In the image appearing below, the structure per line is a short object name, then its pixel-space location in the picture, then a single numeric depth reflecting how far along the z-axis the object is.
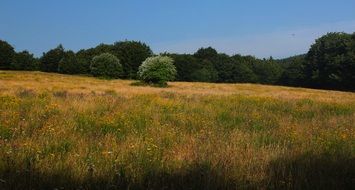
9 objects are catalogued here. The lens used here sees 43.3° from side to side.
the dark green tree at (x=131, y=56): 111.44
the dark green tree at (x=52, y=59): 122.06
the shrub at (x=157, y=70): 62.97
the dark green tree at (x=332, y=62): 88.38
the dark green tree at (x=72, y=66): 110.88
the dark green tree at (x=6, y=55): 110.14
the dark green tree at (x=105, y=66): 91.06
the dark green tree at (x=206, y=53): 142.50
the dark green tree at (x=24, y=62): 110.06
